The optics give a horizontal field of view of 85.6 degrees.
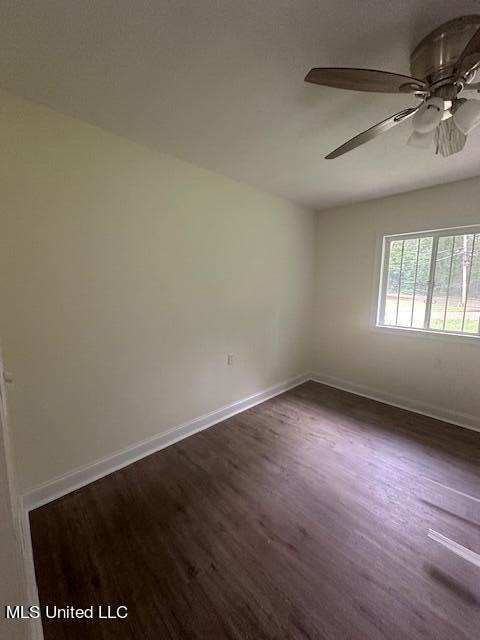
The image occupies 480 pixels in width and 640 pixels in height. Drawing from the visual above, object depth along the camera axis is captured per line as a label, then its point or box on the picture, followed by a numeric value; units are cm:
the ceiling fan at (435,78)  98
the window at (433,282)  262
